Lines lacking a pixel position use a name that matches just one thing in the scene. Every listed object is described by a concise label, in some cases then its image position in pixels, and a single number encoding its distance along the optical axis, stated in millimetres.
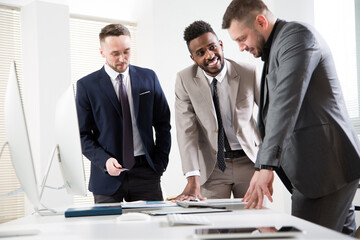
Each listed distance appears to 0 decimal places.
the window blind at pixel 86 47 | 5922
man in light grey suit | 2584
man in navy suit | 2561
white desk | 1237
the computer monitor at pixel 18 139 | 1474
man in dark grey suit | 1700
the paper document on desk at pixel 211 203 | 1895
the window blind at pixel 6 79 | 5145
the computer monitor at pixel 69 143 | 1795
